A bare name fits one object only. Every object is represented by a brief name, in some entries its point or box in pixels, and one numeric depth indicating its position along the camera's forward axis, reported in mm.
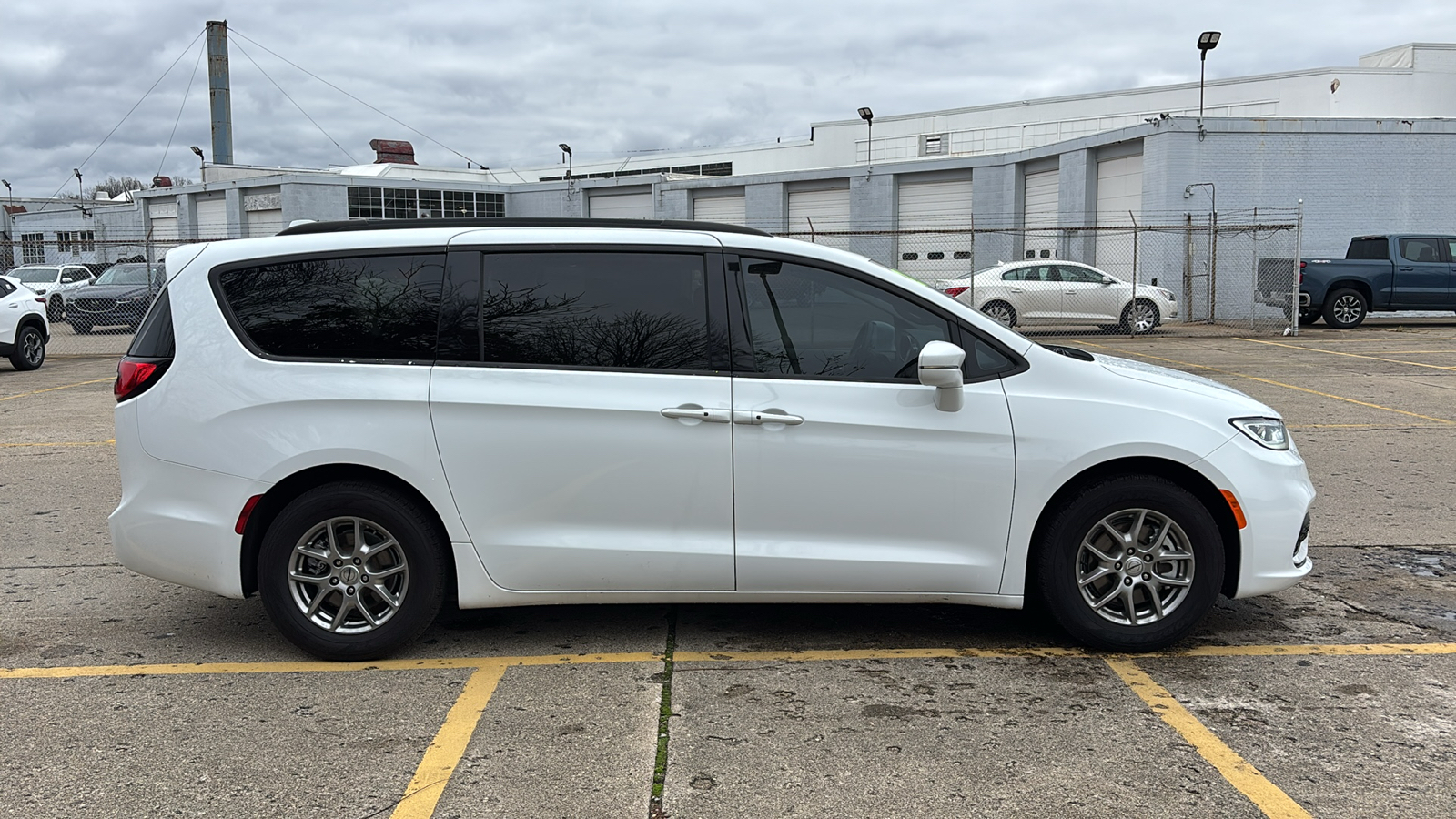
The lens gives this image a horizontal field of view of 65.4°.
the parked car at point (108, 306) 25328
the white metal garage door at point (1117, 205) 27781
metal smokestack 55781
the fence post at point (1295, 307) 21969
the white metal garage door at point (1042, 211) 31344
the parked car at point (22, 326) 16391
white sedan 21203
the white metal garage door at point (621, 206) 43750
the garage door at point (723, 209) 40781
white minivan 4352
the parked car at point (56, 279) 30219
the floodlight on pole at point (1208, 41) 24316
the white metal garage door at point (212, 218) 48969
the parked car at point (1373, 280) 22297
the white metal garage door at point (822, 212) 38031
